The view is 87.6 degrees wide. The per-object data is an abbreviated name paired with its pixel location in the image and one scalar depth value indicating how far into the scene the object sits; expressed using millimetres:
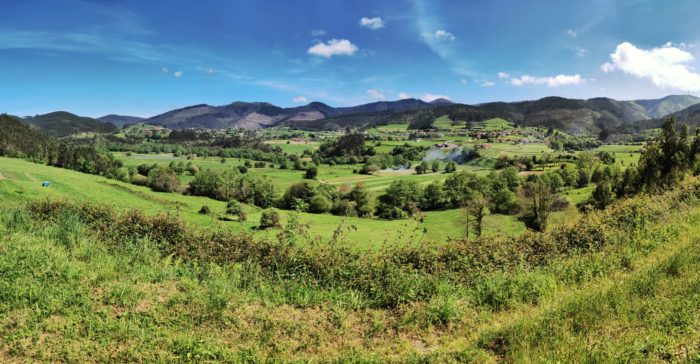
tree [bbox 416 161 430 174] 131250
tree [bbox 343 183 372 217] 85062
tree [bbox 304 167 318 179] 120631
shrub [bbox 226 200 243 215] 65325
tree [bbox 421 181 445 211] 87625
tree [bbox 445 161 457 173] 126756
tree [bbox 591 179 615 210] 43394
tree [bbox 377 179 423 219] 82812
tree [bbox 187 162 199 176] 125812
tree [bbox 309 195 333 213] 85250
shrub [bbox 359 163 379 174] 137275
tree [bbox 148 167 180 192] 90625
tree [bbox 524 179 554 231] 51188
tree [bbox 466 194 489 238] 56188
